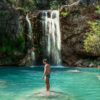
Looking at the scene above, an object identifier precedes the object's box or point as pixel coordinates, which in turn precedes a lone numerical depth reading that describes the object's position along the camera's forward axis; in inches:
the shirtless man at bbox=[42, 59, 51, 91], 323.4
